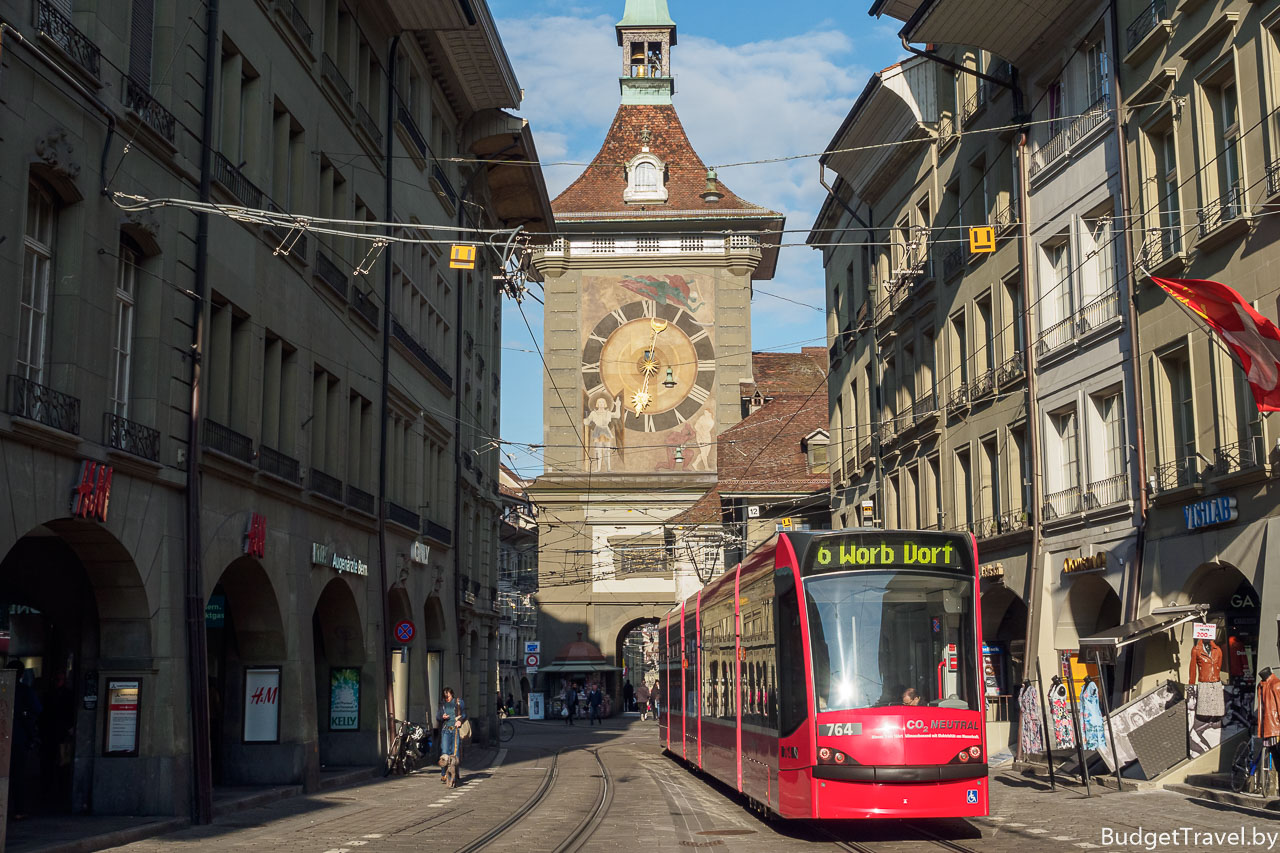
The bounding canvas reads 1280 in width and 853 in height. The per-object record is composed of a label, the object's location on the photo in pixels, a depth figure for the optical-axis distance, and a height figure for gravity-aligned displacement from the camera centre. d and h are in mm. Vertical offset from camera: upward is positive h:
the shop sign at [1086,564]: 23391 +1732
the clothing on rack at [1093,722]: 20297 -702
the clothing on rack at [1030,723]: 22281 -787
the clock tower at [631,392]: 61750 +11733
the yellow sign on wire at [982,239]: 22672 +6692
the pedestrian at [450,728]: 24016 -823
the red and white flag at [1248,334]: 16906 +3839
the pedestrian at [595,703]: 56719 -1058
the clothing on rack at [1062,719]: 21266 -687
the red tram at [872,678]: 14062 -46
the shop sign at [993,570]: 28531 +1969
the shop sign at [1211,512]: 18953 +2060
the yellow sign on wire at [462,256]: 18562 +5284
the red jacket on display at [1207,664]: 19172 +74
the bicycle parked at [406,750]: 26859 -1336
